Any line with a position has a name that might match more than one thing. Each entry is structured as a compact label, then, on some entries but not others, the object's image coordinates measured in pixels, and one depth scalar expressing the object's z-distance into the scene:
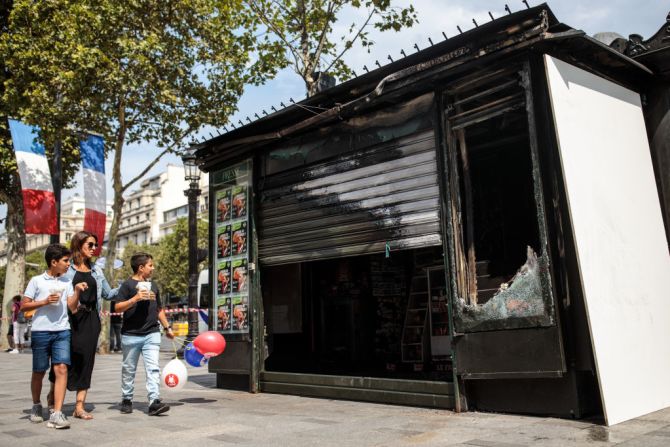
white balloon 7.35
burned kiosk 5.43
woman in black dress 6.52
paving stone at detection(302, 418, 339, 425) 5.83
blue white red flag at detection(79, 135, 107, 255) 15.03
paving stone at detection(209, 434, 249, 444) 5.07
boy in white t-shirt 6.16
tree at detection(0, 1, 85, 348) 18.73
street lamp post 14.79
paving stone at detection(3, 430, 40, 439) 5.55
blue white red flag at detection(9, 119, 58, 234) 13.50
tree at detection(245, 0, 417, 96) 15.73
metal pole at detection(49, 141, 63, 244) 12.31
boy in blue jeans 6.86
